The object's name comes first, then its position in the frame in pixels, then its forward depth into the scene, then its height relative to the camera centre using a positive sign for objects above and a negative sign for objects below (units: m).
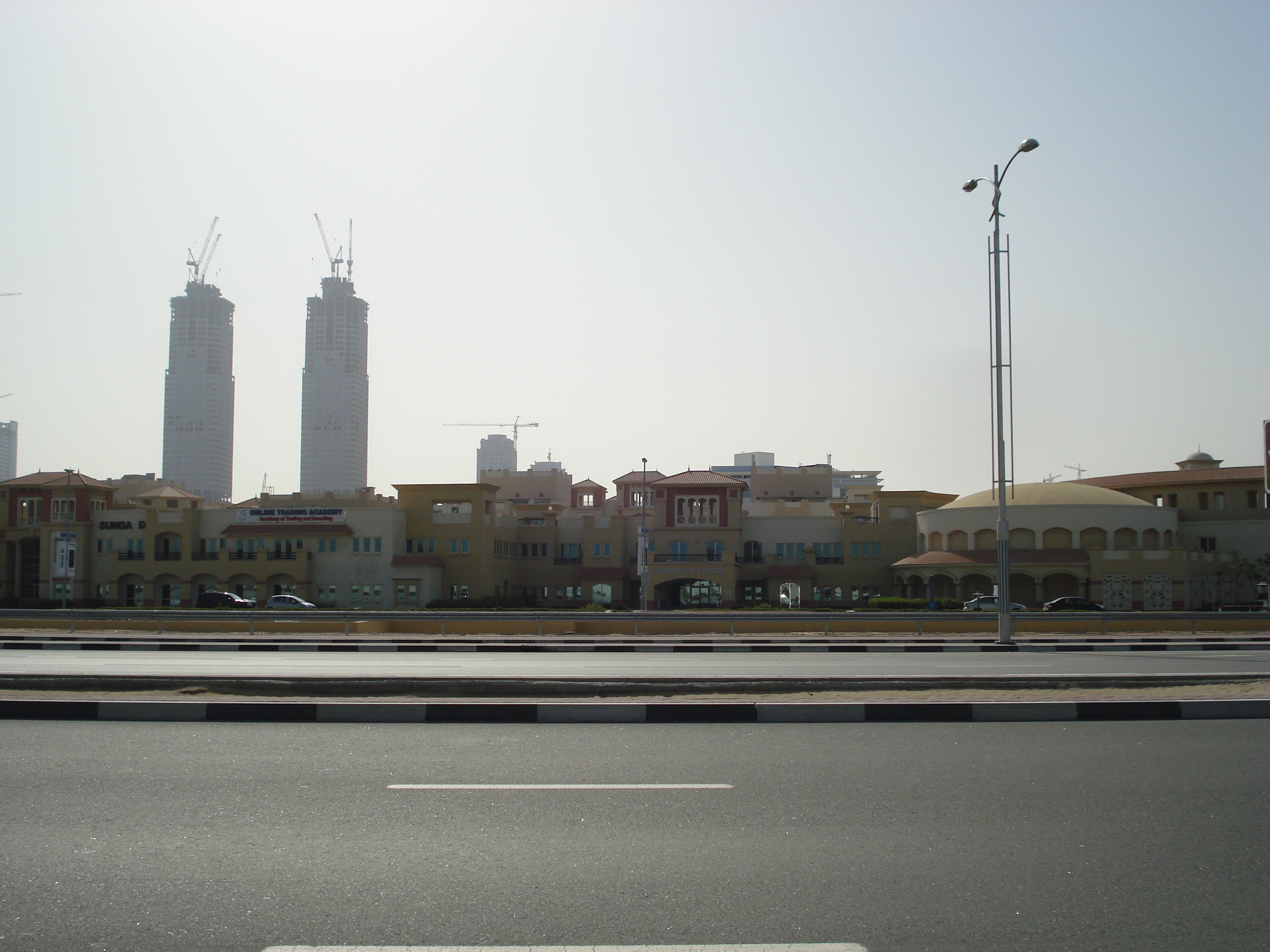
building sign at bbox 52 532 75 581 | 52.31 -0.21
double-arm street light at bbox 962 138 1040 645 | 24.77 +2.84
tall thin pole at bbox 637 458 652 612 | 51.72 +0.08
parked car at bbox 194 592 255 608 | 53.81 -2.61
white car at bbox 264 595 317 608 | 54.97 -2.68
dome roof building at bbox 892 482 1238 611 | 56.66 +0.28
